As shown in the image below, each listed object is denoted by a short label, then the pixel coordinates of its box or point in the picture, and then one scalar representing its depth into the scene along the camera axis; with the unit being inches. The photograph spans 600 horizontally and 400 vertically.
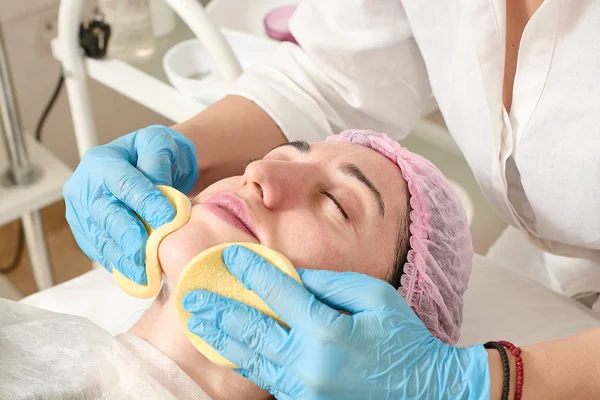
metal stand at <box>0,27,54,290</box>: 69.4
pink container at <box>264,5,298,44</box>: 75.9
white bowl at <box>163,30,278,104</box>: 68.9
